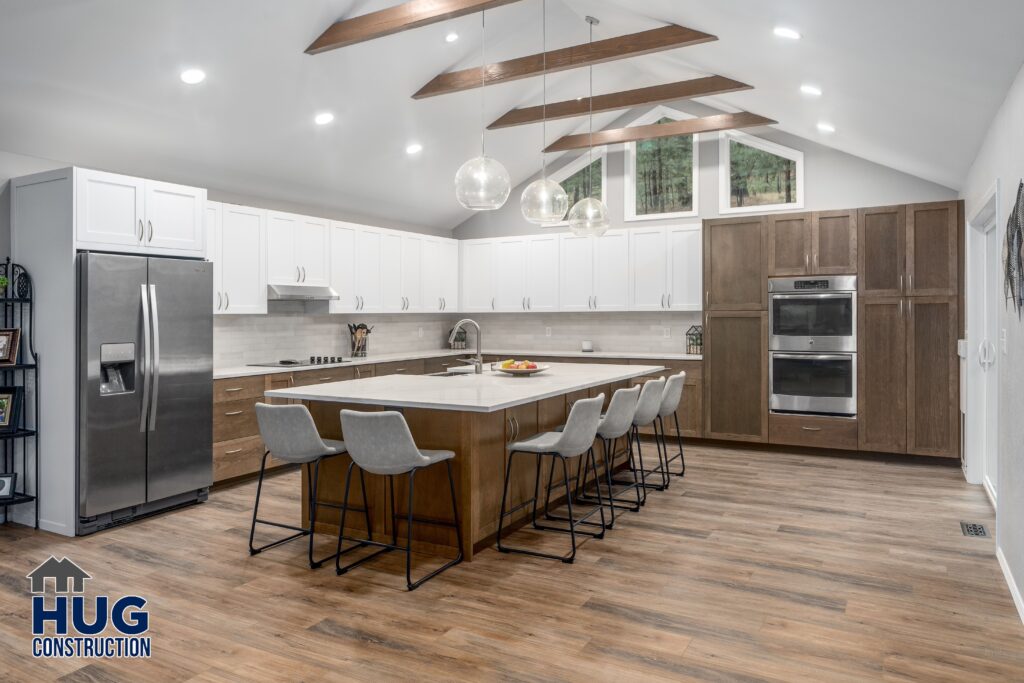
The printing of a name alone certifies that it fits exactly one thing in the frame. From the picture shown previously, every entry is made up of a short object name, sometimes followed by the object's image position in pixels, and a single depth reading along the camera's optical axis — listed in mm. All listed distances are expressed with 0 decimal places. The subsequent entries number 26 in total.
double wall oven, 6488
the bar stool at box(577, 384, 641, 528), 4367
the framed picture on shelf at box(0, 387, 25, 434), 4387
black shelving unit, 4438
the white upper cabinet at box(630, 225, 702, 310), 7426
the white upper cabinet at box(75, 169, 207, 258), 4289
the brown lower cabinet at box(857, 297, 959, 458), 6141
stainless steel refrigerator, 4242
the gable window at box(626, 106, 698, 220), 7746
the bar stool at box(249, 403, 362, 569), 3637
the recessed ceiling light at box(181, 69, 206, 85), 4609
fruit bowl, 5098
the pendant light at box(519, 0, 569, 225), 4699
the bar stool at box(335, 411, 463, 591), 3357
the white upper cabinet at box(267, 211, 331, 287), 6297
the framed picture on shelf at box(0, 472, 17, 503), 4426
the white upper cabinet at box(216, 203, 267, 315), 5758
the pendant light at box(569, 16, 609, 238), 5188
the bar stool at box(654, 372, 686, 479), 5322
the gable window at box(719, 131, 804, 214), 7199
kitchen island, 3752
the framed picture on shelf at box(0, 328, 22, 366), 4348
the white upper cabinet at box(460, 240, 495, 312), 8695
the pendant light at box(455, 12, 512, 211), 4121
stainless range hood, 6207
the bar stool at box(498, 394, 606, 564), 3820
